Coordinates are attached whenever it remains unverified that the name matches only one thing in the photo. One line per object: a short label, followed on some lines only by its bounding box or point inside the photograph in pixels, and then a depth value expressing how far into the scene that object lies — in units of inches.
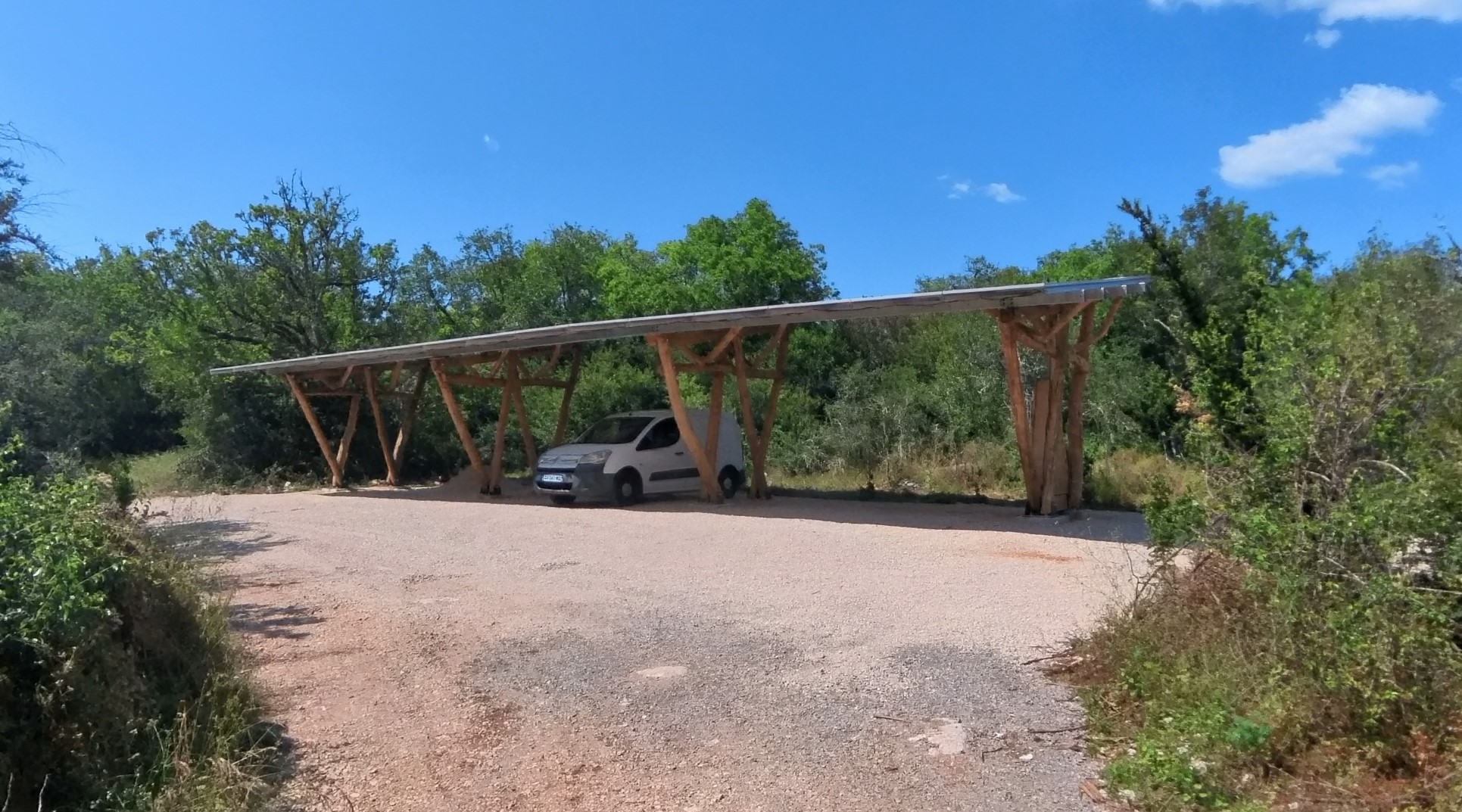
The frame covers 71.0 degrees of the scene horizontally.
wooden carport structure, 486.6
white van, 667.4
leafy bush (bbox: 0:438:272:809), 153.3
